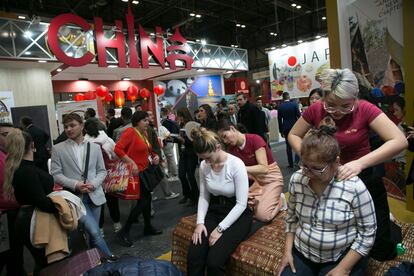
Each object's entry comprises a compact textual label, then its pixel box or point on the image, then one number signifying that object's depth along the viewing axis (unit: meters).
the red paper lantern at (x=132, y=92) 11.38
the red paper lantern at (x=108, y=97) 11.05
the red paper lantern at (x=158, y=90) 12.41
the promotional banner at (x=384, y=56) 3.48
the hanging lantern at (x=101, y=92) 10.77
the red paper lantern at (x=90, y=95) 10.88
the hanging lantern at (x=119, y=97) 11.98
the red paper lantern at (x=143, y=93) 12.07
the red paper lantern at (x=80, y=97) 11.25
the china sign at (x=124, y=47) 7.13
